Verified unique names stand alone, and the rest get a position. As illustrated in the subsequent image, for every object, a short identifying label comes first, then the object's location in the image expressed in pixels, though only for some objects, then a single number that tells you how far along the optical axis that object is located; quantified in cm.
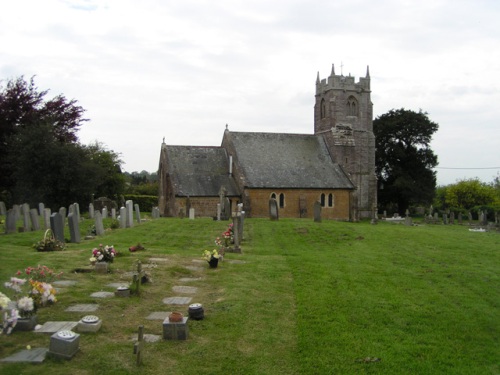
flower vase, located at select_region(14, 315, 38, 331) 747
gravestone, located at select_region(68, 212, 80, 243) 1680
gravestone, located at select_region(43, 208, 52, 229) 2082
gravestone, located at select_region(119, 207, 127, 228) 2303
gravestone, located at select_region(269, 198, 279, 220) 2972
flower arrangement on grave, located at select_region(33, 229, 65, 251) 1478
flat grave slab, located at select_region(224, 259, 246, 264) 1410
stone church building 3809
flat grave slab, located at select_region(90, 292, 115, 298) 948
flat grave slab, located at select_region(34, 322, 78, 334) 749
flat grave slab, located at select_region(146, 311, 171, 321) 854
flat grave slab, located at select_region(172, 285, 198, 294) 1045
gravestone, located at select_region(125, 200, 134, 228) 2353
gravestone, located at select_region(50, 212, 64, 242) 1594
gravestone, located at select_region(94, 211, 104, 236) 1942
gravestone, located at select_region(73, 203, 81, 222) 2168
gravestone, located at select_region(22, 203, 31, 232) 2011
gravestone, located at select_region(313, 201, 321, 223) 2911
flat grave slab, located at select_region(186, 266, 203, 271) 1261
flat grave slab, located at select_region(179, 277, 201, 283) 1145
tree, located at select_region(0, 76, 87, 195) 3044
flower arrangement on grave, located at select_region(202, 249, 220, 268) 1288
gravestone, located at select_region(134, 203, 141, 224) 2696
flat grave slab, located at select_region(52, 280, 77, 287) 1014
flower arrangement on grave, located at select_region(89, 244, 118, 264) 1176
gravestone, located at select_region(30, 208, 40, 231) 2027
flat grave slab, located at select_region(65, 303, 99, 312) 858
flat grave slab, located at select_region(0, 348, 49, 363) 641
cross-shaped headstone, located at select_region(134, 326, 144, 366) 660
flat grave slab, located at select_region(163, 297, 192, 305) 952
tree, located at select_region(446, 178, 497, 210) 5669
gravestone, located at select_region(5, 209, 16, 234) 1921
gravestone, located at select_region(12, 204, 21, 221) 2065
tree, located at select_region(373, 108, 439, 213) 5599
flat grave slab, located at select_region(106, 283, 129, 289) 1032
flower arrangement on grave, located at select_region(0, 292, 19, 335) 672
